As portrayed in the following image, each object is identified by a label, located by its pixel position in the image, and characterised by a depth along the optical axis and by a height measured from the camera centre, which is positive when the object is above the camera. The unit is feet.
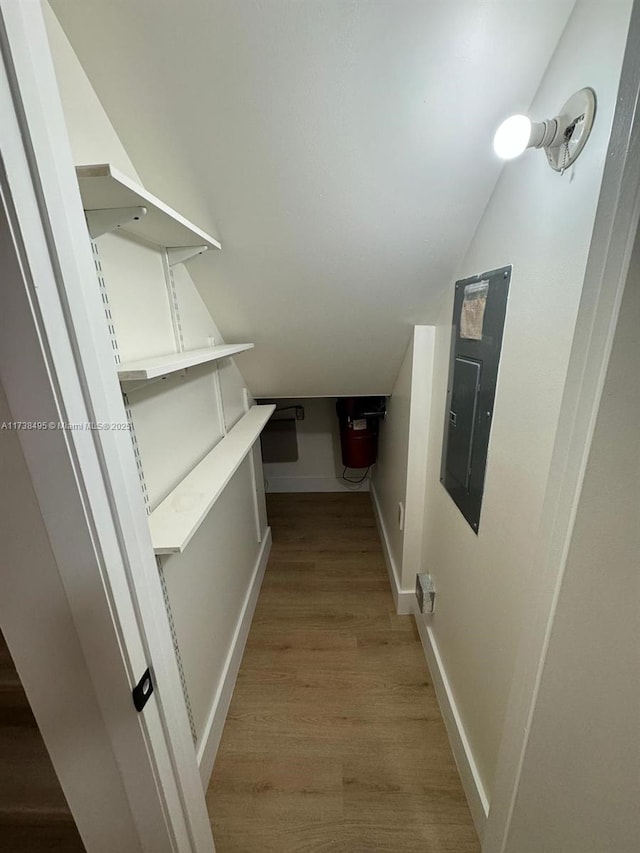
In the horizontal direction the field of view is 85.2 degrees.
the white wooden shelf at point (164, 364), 2.27 -0.29
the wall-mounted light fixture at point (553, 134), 2.13 +1.09
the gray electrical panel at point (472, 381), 3.25 -0.67
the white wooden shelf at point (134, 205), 1.90 +0.78
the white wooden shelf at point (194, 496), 2.79 -1.62
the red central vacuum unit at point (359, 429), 8.68 -2.70
